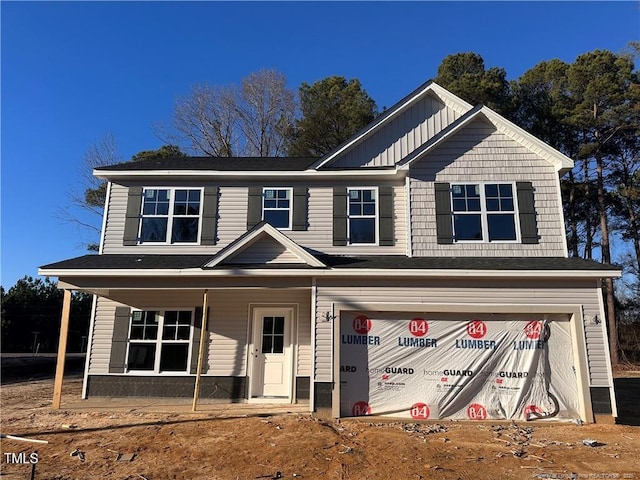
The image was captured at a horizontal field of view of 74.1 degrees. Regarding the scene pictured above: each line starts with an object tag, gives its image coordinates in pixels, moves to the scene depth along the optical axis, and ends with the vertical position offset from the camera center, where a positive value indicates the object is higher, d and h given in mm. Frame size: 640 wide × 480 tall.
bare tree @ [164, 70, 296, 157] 24703 +12113
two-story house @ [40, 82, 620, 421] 8555 +1114
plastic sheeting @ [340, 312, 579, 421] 8453 -634
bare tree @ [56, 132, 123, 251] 20688 +6374
